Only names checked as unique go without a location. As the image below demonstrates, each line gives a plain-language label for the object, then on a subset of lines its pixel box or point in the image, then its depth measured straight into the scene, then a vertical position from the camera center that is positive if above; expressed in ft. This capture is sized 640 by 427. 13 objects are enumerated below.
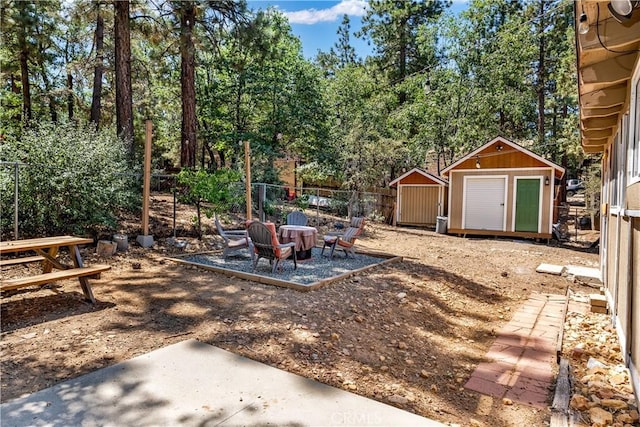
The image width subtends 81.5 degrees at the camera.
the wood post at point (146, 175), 24.07 +0.94
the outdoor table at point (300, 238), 22.62 -2.91
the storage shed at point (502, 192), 41.91 +0.03
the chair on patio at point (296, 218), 28.35 -2.15
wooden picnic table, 12.42 -3.04
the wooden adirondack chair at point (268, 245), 19.30 -2.94
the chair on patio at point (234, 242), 23.09 -3.26
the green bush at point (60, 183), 19.54 +0.33
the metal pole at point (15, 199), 18.07 -0.52
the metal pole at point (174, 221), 26.24 -2.23
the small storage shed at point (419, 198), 52.70 -0.92
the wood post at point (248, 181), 28.25 +0.69
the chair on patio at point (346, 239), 25.21 -3.27
